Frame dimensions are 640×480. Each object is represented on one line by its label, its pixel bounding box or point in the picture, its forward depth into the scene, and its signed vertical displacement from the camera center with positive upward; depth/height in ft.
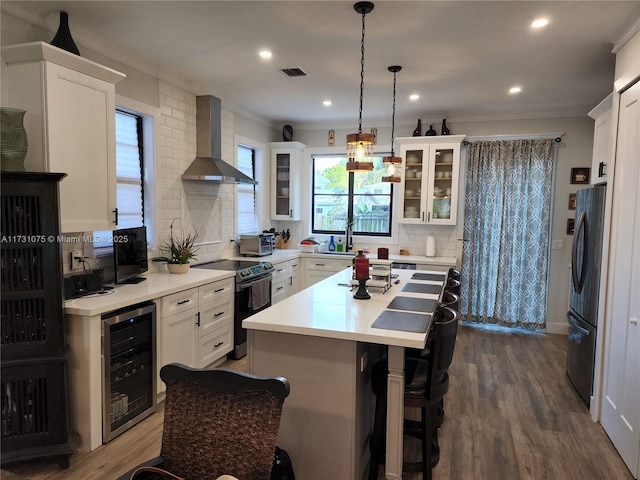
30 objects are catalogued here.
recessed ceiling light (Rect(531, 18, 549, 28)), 8.73 +4.30
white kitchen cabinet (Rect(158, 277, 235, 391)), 10.22 -3.14
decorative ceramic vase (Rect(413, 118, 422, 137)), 17.79 +3.82
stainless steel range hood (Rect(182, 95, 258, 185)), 13.88 +2.55
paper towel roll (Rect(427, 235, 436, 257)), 18.10 -1.34
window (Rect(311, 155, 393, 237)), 19.66 +0.83
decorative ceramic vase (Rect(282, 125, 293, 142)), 19.80 +4.03
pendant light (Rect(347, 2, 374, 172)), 9.28 +1.52
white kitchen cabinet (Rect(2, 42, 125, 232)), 7.94 +1.86
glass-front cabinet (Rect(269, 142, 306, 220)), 19.74 +1.75
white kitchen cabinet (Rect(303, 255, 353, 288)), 18.38 -2.39
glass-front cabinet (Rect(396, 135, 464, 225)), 17.28 +1.67
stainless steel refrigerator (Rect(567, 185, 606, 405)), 10.26 -1.85
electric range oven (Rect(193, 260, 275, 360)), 13.41 -2.67
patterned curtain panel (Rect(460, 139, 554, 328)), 16.70 -0.58
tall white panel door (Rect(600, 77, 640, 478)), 8.07 -1.75
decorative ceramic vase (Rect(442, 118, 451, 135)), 17.41 +3.85
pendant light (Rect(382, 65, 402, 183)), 11.87 +1.61
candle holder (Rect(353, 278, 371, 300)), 9.17 -1.75
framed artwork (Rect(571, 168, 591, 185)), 16.33 +1.75
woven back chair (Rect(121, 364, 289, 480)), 4.64 -2.49
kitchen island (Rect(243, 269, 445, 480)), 6.79 -2.87
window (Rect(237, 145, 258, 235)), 17.88 +0.81
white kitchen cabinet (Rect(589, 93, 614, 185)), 10.70 +2.27
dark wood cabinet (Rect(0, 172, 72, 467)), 7.27 -2.13
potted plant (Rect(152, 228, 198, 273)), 12.30 -1.30
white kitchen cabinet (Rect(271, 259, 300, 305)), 16.57 -2.85
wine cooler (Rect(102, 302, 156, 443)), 8.46 -3.49
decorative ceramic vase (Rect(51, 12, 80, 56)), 8.73 +3.79
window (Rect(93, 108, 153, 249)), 11.64 +1.34
